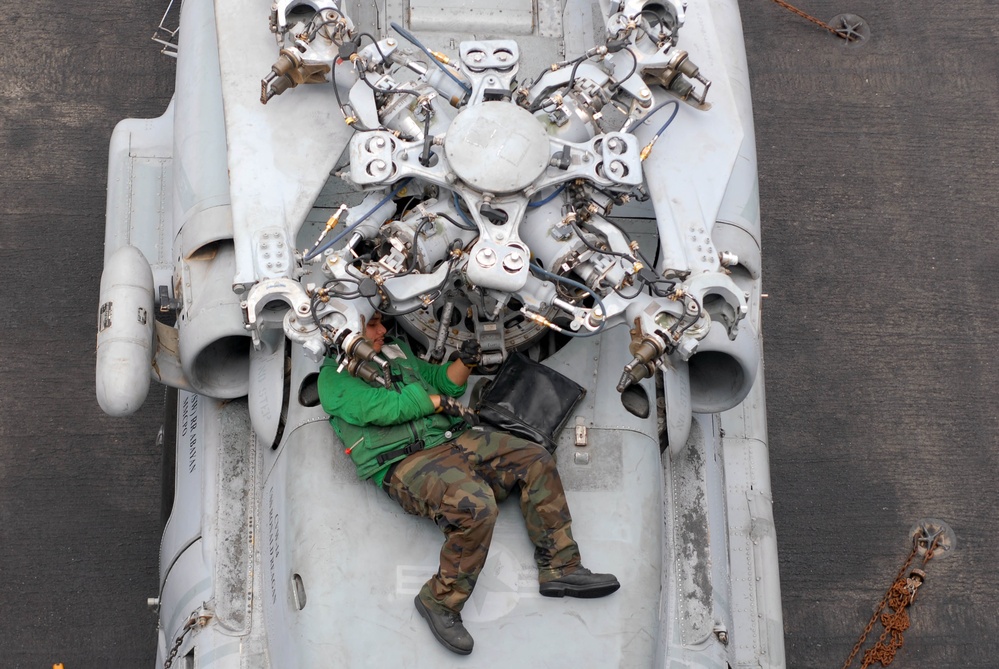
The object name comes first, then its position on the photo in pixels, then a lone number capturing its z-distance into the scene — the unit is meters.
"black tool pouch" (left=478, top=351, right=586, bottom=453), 8.34
